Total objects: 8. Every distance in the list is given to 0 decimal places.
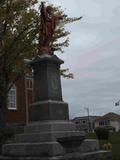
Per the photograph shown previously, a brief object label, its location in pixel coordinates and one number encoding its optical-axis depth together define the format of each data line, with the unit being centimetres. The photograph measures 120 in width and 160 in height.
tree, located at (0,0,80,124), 2716
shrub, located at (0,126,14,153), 2502
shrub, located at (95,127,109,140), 3309
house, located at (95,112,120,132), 12212
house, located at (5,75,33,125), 4388
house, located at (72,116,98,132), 11525
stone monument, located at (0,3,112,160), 1572
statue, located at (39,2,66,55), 1850
